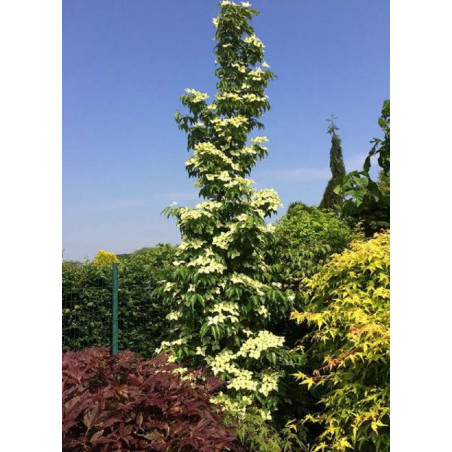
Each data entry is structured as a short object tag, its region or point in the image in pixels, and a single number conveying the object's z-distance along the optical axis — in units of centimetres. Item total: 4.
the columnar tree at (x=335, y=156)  970
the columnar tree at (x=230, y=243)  399
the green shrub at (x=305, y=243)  459
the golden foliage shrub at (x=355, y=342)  320
